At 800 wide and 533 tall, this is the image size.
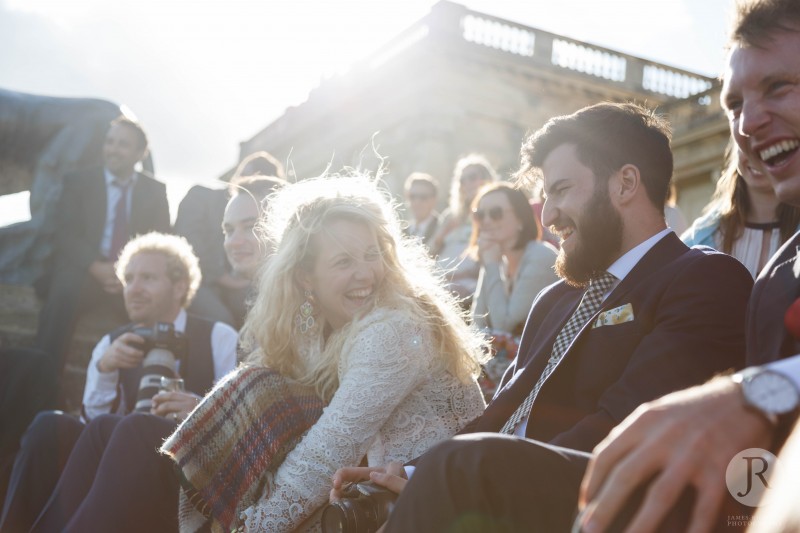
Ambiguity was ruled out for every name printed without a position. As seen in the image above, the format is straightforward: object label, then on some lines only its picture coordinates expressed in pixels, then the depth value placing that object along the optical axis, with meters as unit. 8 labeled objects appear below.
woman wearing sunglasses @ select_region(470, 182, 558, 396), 5.60
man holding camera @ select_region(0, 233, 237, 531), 4.23
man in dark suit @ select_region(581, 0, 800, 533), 1.30
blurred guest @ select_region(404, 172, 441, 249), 8.79
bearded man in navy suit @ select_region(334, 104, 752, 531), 1.72
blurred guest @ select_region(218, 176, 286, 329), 5.67
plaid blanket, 3.33
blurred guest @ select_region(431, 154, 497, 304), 7.33
